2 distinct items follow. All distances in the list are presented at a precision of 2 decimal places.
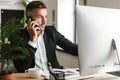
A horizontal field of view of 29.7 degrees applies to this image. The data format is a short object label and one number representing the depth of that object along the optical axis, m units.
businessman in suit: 1.87
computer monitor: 1.31
